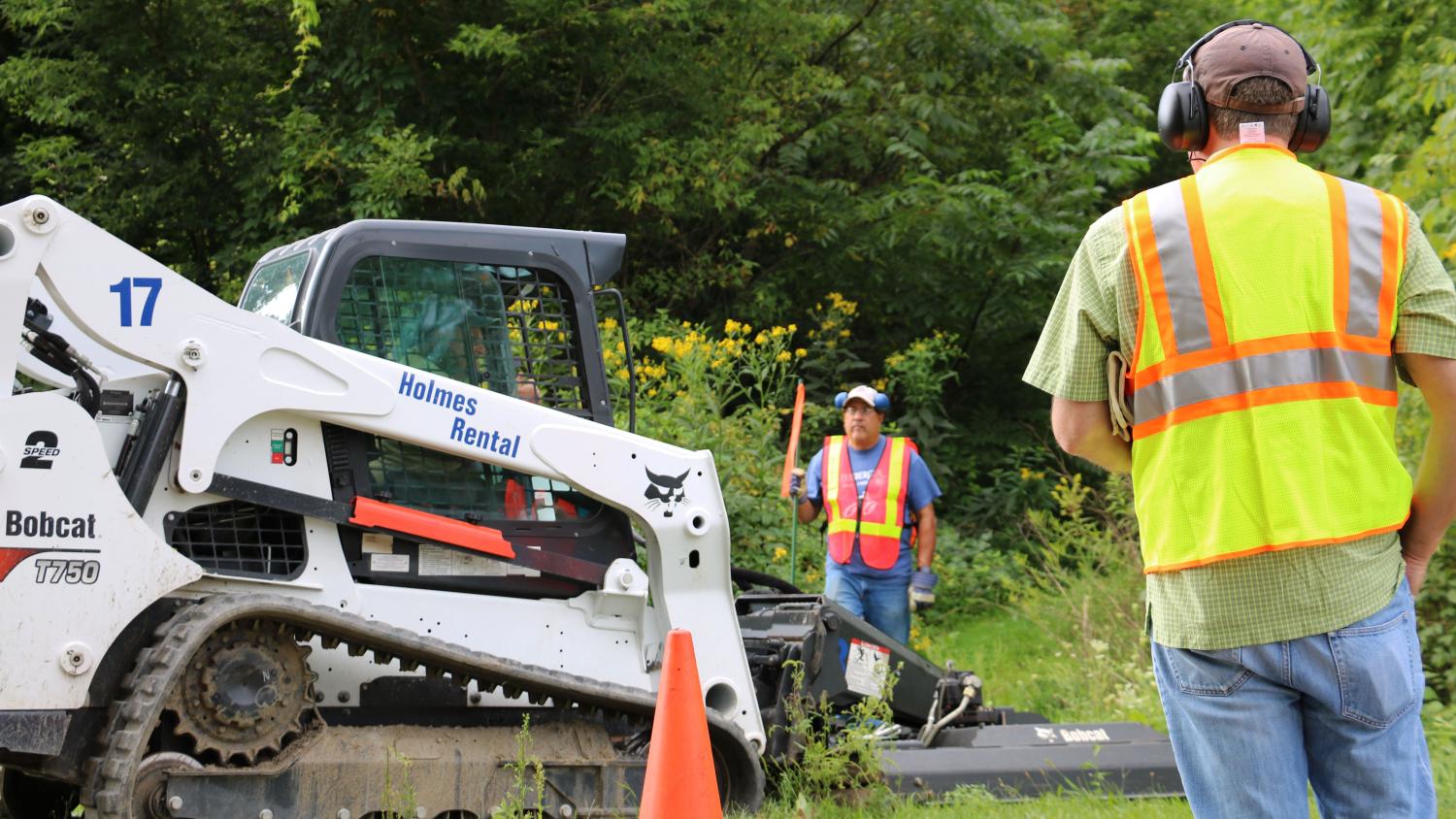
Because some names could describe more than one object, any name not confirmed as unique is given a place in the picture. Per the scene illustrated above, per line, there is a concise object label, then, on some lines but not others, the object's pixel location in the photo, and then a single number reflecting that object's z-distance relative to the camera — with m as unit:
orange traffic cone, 7.50
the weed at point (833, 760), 11.62
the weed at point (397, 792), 10.10
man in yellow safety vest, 4.87
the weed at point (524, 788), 9.37
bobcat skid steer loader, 9.26
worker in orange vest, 17.33
